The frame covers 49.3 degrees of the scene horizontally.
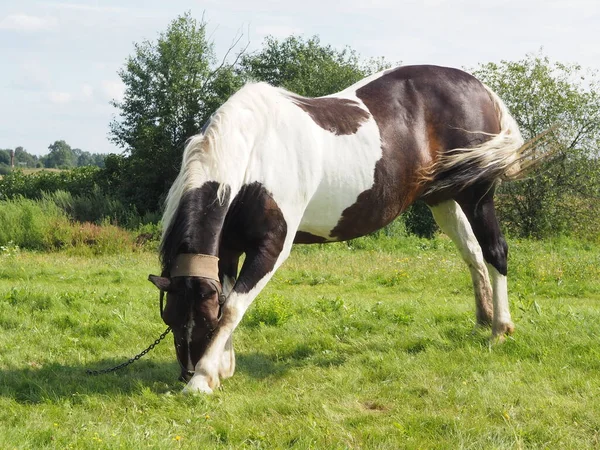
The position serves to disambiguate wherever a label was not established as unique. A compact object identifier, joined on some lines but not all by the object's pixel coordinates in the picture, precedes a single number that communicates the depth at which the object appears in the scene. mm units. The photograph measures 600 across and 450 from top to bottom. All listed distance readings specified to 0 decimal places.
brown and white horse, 4676
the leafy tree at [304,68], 27344
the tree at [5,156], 99175
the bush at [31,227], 19016
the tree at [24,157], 105100
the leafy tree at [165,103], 25000
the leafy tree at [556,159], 21594
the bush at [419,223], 24969
